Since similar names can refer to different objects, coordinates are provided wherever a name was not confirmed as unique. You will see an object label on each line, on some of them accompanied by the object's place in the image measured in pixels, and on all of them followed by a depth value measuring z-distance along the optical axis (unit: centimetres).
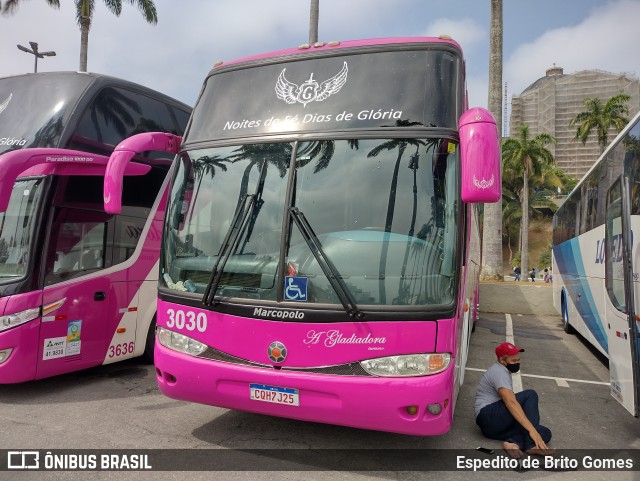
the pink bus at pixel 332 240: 370
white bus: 470
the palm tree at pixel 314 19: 1312
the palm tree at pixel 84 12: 1962
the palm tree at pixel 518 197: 3866
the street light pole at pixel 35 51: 1875
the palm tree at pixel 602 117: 3281
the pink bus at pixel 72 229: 557
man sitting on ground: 439
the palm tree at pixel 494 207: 1767
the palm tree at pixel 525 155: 3431
